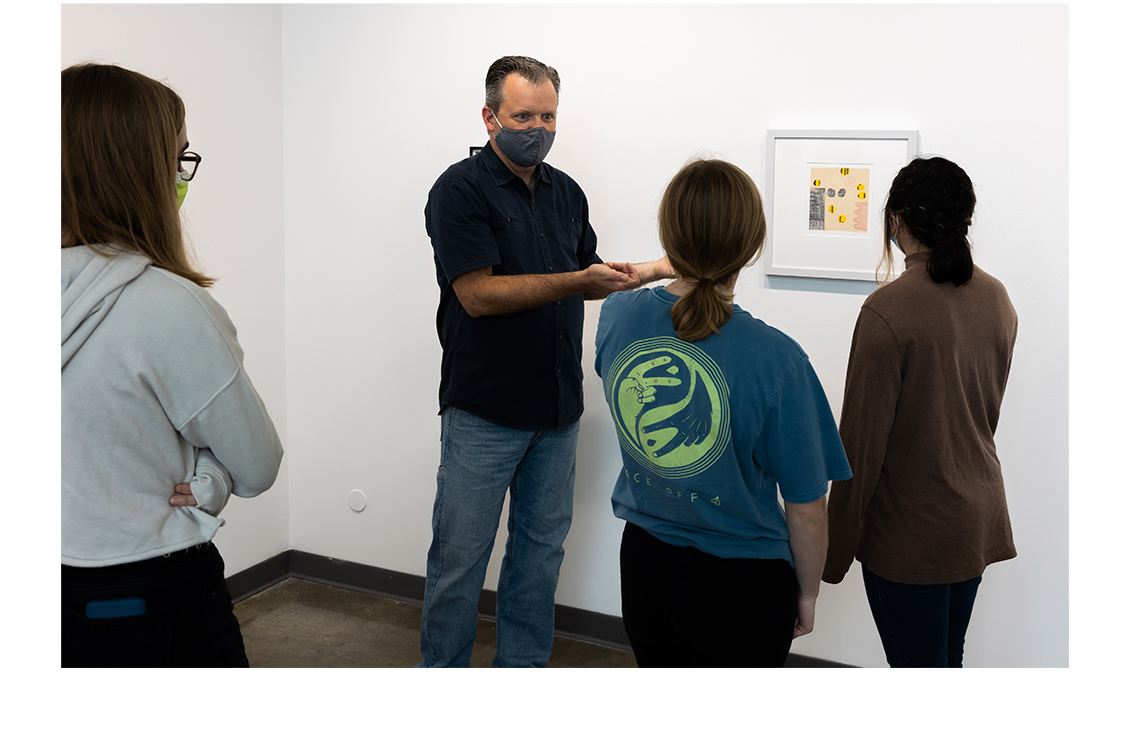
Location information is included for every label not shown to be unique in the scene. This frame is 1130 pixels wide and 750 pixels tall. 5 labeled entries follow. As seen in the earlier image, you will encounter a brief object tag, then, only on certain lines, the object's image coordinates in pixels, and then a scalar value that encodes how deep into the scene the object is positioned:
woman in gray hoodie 1.27
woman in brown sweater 1.60
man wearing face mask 2.18
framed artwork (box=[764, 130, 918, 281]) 2.38
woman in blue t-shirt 1.41
